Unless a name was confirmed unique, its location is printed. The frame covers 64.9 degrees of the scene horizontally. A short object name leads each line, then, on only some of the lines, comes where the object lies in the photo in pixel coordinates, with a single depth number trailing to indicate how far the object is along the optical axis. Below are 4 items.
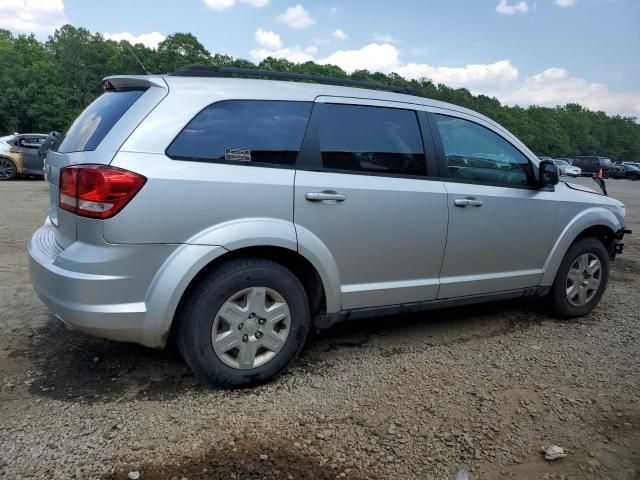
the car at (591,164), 38.28
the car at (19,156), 14.78
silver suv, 2.61
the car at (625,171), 41.09
